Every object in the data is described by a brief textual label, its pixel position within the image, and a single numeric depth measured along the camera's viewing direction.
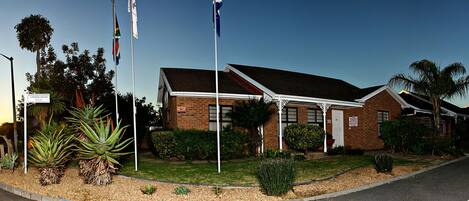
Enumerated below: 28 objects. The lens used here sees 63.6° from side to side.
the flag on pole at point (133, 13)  12.47
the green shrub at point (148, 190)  8.62
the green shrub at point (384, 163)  11.91
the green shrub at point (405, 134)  17.89
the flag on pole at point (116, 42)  13.40
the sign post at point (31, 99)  11.94
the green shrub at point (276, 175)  8.50
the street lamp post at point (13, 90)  20.25
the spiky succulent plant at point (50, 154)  9.95
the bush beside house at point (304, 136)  16.70
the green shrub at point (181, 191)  8.69
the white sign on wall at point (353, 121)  21.80
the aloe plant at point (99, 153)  9.62
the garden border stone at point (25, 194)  8.55
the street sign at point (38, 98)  12.11
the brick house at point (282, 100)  17.30
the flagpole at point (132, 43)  12.33
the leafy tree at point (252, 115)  16.11
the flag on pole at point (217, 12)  11.66
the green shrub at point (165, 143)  15.36
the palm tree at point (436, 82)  19.64
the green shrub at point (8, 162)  12.74
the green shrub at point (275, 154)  15.10
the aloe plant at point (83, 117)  10.47
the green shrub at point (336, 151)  17.89
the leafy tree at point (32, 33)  29.47
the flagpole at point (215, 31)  11.59
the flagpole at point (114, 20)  13.50
